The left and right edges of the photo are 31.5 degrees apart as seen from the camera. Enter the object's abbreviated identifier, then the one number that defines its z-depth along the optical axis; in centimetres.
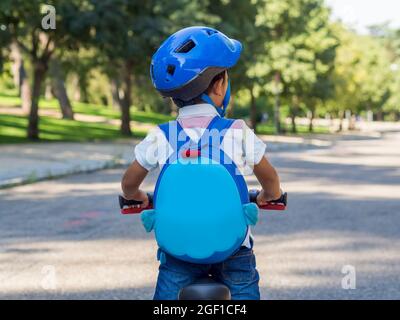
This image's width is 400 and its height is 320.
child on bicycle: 270
